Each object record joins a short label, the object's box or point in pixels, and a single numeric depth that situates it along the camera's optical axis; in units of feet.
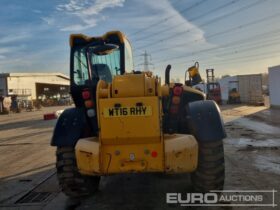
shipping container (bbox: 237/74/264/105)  82.16
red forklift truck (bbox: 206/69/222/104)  82.21
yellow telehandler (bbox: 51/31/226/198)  11.27
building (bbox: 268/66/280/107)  62.41
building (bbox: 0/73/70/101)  126.66
